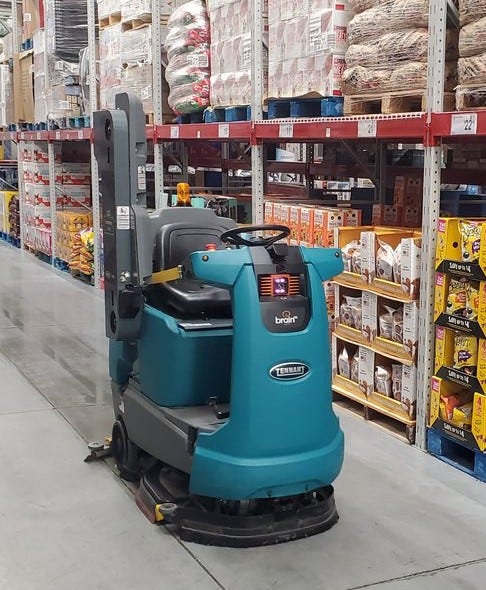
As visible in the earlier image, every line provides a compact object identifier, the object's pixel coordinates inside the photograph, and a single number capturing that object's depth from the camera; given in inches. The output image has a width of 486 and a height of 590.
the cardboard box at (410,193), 224.6
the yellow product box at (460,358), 166.9
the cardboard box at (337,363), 210.8
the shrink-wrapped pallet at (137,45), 316.5
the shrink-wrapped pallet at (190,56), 274.4
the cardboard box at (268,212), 243.1
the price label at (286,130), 224.1
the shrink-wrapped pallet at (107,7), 339.6
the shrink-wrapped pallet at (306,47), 211.0
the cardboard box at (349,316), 206.0
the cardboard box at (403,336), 184.9
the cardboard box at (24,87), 504.7
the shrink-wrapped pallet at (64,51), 417.4
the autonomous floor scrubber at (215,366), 132.4
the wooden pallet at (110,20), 345.1
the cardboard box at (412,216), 225.1
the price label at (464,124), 161.8
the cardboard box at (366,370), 201.5
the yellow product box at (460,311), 165.0
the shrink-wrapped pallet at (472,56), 165.5
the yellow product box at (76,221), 430.6
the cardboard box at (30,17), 489.7
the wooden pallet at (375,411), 189.9
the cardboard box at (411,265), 183.3
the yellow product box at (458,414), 167.3
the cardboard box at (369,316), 198.8
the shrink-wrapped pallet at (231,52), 247.3
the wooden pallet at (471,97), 166.1
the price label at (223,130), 258.8
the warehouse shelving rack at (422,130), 173.2
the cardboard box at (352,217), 219.9
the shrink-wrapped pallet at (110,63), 341.1
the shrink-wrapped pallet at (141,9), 313.6
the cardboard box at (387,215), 225.5
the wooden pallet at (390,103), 181.0
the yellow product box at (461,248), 163.9
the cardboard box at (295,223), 229.9
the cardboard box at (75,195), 464.8
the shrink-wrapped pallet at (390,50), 183.3
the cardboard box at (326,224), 218.4
